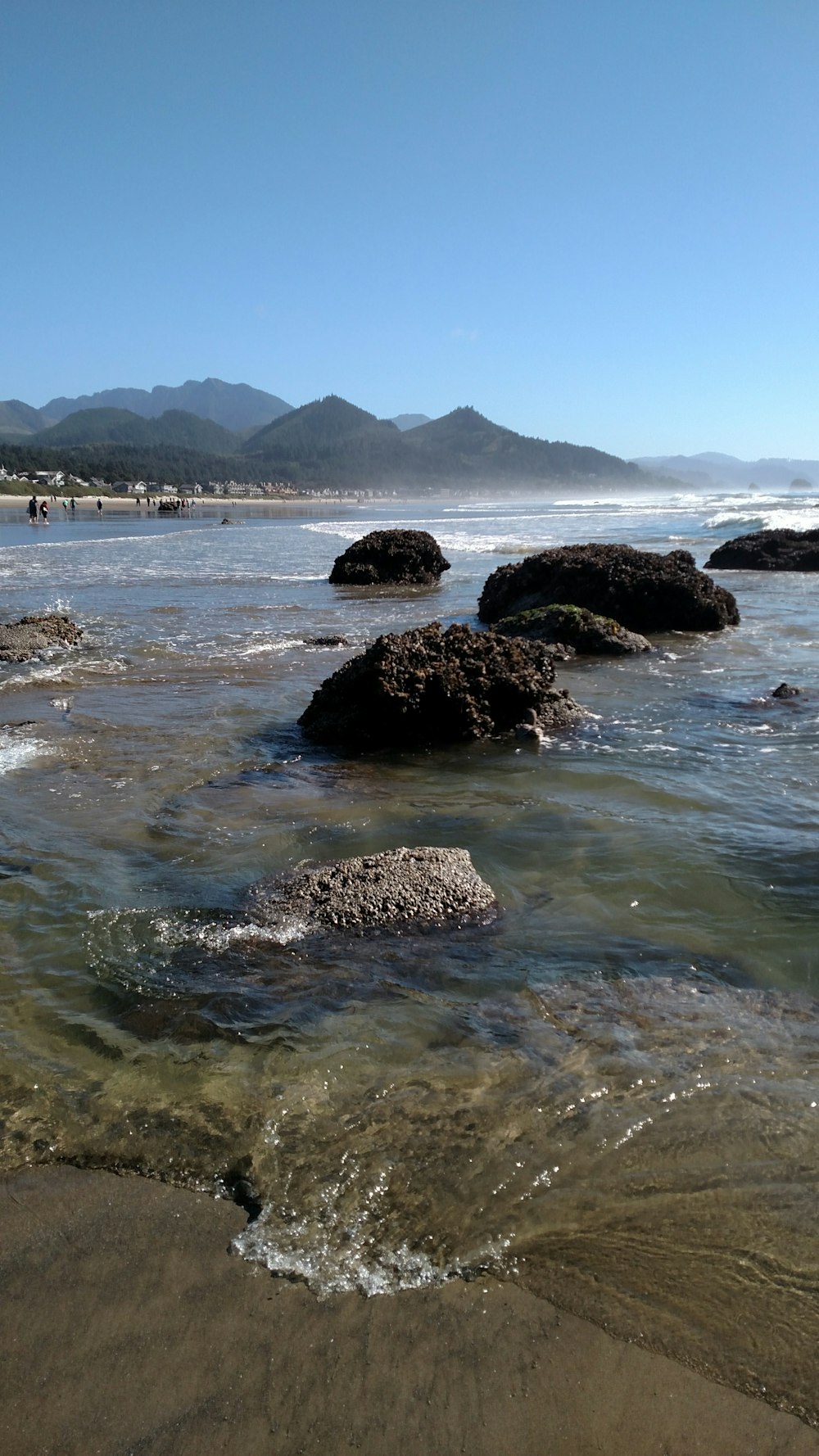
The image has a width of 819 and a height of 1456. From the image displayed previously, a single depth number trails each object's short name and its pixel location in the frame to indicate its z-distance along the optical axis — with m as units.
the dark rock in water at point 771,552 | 20.80
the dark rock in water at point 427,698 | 6.73
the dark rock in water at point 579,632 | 10.70
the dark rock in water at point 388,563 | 18.98
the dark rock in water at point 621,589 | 12.47
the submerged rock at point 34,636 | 10.49
